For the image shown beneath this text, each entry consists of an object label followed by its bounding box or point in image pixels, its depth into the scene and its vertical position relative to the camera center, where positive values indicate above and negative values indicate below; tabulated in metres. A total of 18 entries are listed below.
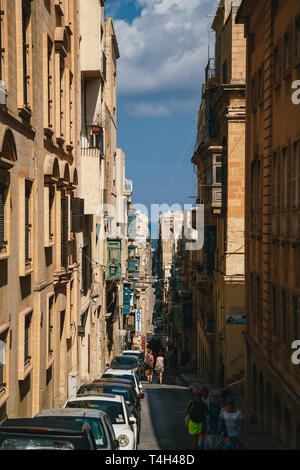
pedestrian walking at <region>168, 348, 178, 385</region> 38.38 -7.61
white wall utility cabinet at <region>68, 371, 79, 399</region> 23.14 -5.03
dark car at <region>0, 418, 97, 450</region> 9.07 -2.73
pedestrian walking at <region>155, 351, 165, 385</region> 35.74 -7.01
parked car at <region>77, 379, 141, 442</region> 18.49 -4.41
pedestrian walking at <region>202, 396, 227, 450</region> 15.77 -4.52
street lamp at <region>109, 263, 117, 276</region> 40.09 -2.40
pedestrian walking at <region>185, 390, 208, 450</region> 15.97 -4.27
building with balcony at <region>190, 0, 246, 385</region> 33.28 +1.96
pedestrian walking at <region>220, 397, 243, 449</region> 15.82 -4.30
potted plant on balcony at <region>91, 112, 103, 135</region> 32.38 +4.62
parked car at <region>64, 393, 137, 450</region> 14.63 -3.95
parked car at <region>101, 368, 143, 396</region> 25.07 -5.27
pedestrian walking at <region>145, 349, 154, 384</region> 38.11 -7.52
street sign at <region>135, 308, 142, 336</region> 88.66 -11.59
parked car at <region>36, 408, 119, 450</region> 11.89 -3.32
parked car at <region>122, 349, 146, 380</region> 39.66 -7.91
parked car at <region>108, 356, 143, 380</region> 31.07 -6.20
